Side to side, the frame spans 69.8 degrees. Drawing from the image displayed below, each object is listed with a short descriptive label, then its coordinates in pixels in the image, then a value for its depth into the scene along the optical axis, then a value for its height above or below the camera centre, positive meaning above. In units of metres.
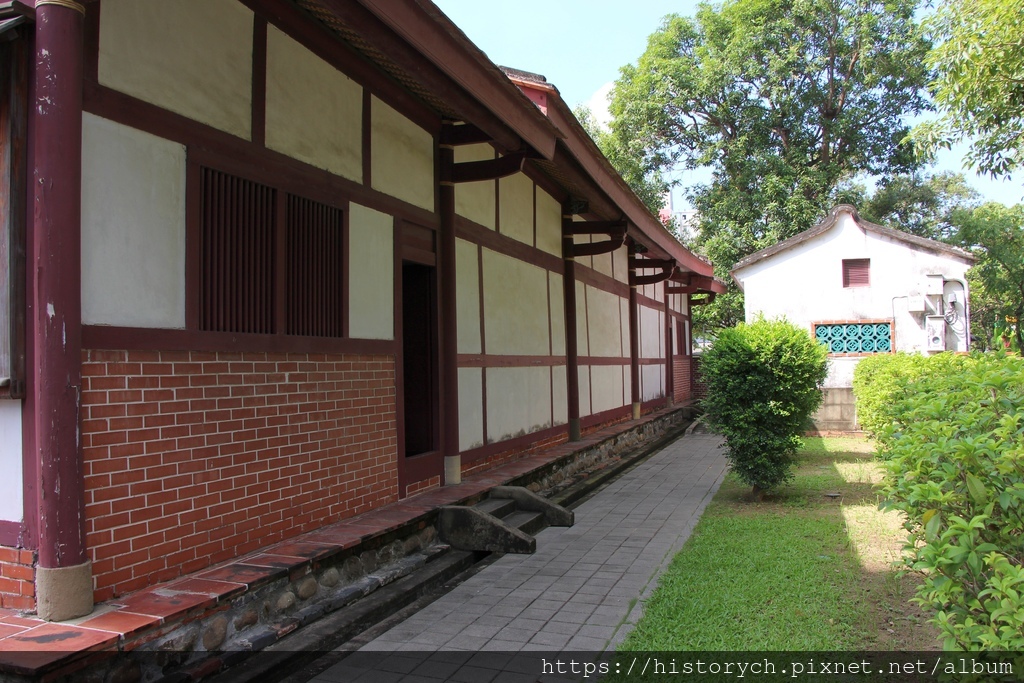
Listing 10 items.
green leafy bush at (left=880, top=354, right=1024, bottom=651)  2.22 -0.56
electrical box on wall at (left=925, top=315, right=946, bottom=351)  14.39 +0.40
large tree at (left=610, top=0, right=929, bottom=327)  21.39 +7.95
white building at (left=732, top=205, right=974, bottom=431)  14.60 +1.26
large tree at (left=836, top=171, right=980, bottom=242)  22.89 +4.70
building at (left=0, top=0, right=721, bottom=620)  3.18 +0.56
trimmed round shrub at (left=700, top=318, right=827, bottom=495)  8.24 -0.44
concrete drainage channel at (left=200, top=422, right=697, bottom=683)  3.67 -1.52
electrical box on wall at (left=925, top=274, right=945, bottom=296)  14.65 +1.37
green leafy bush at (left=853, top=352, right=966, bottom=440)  9.09 -0.30
